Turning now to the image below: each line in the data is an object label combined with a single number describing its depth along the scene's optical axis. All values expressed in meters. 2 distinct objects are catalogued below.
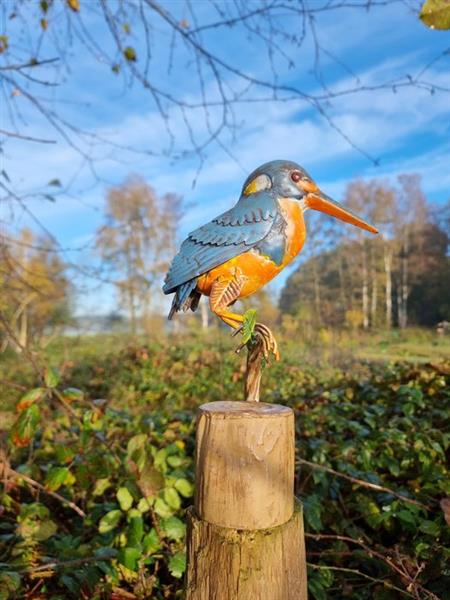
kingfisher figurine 0.40
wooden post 0.35
